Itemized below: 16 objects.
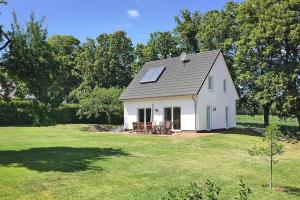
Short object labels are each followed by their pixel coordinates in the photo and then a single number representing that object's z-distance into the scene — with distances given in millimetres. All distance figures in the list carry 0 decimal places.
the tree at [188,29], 34379
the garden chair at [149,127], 21967
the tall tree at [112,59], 39783
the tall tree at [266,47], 23364
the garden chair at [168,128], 21351
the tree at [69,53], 44715
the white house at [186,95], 21844
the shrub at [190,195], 4281
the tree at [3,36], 13144
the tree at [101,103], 30063
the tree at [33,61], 13429
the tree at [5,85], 13655
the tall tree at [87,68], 40071
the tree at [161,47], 36742
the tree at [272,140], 9237
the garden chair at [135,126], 23251
